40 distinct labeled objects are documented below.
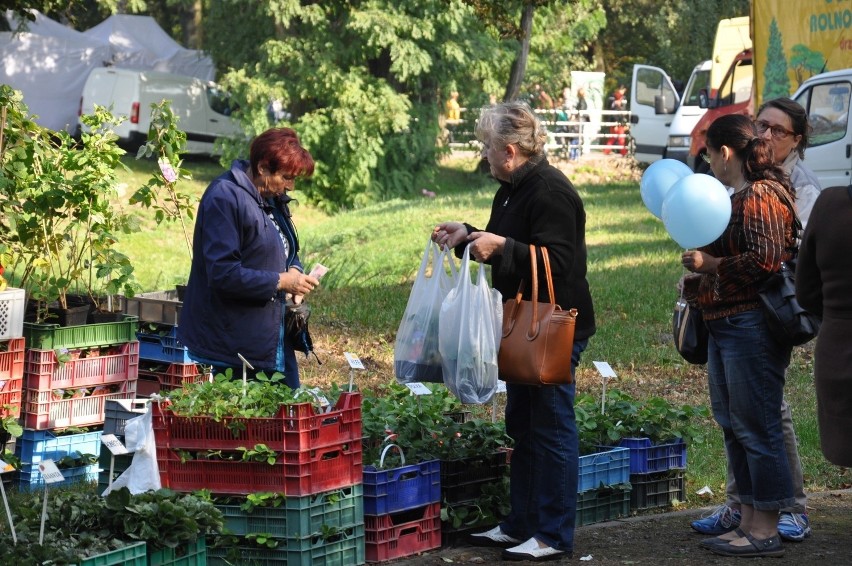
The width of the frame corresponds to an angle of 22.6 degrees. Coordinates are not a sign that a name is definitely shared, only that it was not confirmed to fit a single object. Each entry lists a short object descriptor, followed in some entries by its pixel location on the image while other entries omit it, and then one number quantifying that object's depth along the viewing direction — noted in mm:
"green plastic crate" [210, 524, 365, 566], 8023
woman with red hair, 9063
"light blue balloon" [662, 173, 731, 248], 8456
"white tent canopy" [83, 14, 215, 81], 56485
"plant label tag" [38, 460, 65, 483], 6614
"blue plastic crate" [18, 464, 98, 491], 10654
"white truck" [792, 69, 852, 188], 24070
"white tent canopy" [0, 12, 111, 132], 53675
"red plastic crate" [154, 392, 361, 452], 7884
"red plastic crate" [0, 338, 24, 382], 10249
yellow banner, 24545
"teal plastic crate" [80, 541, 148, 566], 6649
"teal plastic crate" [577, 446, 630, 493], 9907
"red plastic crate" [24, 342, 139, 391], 10514
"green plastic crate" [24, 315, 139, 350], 10514
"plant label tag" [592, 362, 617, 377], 10221
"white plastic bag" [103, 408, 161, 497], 7989
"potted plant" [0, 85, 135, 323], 11533
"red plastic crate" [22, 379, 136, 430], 10549
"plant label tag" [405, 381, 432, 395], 9265
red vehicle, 34298
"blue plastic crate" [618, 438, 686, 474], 10396
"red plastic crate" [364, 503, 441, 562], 8686
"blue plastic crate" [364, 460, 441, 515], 8637
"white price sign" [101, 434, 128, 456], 7637
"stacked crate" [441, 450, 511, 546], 9328
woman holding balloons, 8742
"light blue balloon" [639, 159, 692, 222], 9921
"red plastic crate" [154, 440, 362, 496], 7919
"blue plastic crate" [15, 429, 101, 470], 10640
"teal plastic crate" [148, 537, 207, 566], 7089
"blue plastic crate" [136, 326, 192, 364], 11296
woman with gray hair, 8602
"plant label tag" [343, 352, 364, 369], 9223
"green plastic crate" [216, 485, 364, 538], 7989
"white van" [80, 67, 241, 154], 51378
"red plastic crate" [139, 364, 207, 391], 11240
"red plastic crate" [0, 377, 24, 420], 10270
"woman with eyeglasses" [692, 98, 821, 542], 9551
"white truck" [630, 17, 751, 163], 40019
